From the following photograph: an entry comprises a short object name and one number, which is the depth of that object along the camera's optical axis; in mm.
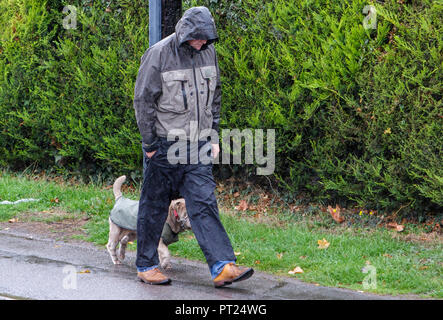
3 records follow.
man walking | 10250
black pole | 13711
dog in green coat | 11414
